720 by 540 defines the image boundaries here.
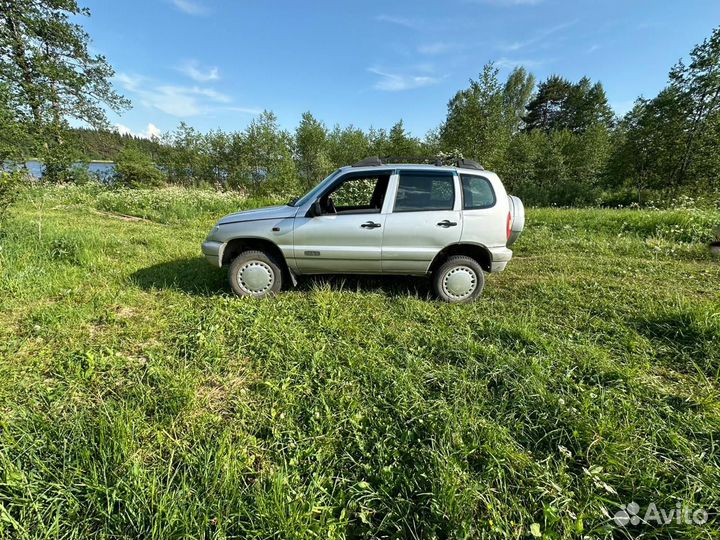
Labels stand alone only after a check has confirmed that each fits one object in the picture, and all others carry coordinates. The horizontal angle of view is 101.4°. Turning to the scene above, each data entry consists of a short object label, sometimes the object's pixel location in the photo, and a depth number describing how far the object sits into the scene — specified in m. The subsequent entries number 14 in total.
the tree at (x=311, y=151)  29.11
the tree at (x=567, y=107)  33.88
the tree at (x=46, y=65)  15.26
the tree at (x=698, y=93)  14.45
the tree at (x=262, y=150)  27.03
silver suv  3.68
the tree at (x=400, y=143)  27.83
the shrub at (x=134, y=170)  20.97
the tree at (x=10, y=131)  9.35
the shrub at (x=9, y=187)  4.54
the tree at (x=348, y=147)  31.95
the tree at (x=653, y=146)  16.23
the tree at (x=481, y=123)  15.58
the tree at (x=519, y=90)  33.50
